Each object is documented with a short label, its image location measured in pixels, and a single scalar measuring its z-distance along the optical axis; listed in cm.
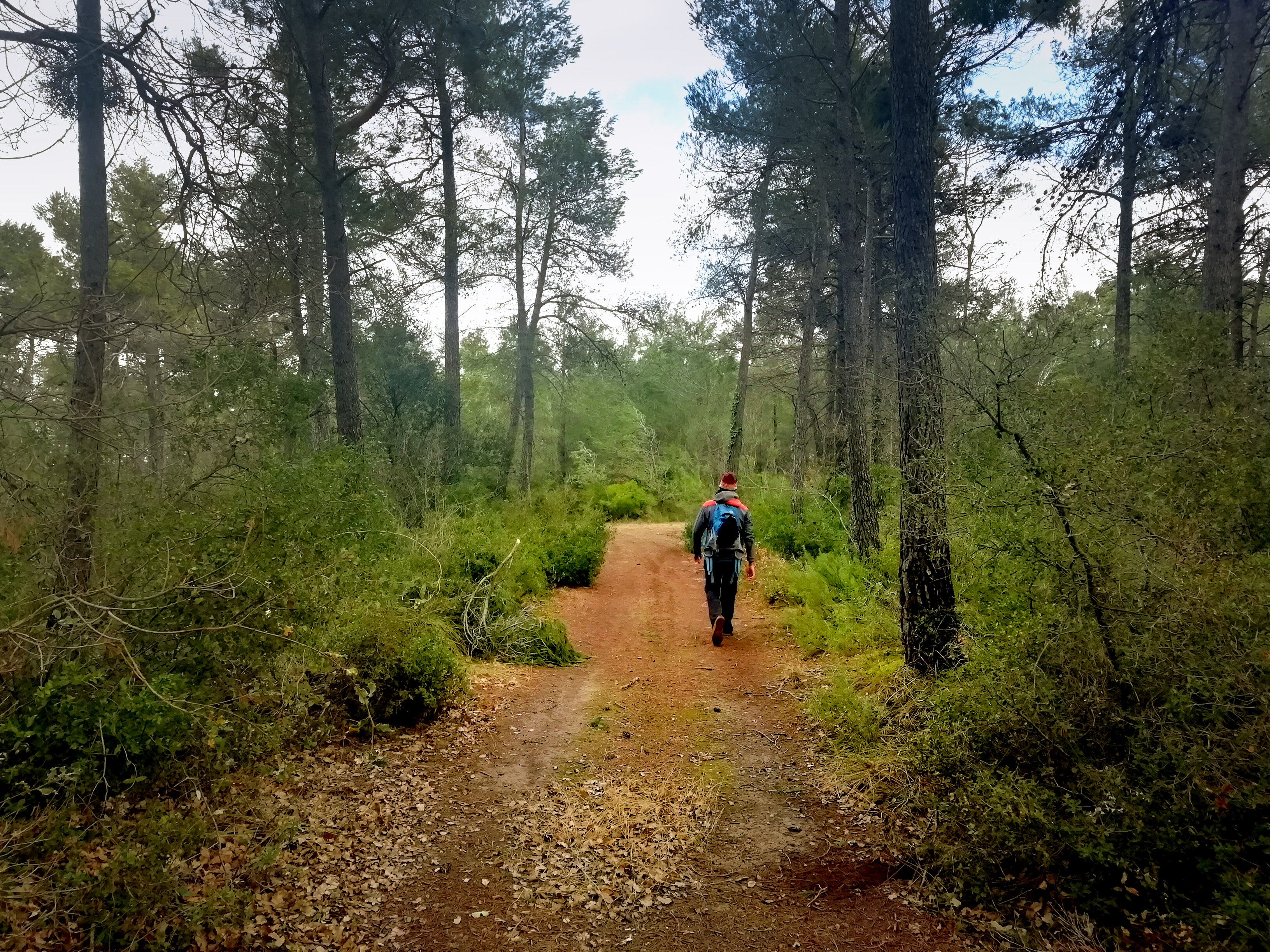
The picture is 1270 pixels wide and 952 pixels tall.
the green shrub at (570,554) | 1139
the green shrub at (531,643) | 762
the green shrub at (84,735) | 320
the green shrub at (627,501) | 2148
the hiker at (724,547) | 828
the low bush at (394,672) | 544
